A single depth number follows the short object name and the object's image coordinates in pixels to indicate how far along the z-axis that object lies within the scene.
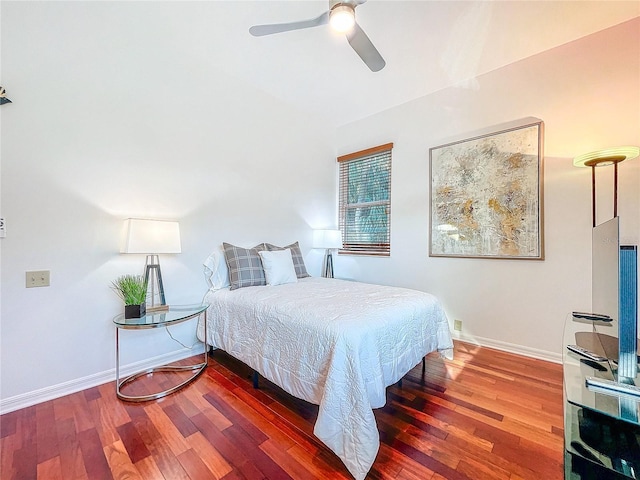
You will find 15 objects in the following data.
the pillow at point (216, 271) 2.77
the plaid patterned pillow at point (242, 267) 2.68
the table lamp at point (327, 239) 3.71
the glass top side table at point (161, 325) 1.94
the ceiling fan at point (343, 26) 1.65
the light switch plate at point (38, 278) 1.89
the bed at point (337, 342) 1.36
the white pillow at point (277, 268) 2.82
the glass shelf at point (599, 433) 0.76
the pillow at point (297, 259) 3.27
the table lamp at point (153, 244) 2.12
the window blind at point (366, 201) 3.68
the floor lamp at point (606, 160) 1.94
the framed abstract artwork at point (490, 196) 2.57
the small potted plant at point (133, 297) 2.05
